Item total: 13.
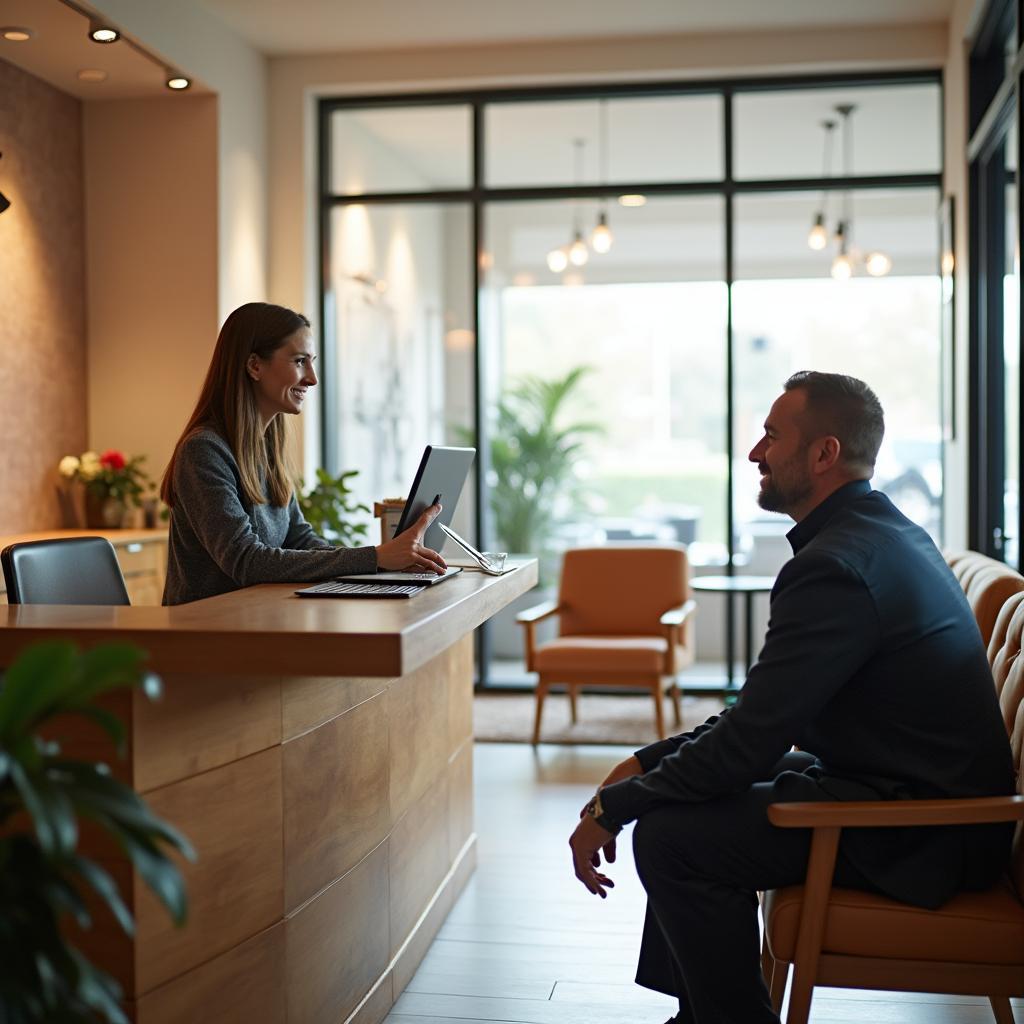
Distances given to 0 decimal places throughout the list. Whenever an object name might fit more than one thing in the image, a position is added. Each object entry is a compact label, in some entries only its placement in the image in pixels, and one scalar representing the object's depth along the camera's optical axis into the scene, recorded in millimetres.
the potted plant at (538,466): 6852
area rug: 5742
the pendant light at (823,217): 6504
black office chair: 2686
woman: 2822
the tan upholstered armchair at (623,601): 5742
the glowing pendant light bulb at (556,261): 6828
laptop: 2596
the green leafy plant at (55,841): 1176
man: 2104
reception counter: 1963
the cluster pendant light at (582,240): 6688
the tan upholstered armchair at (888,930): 2053
